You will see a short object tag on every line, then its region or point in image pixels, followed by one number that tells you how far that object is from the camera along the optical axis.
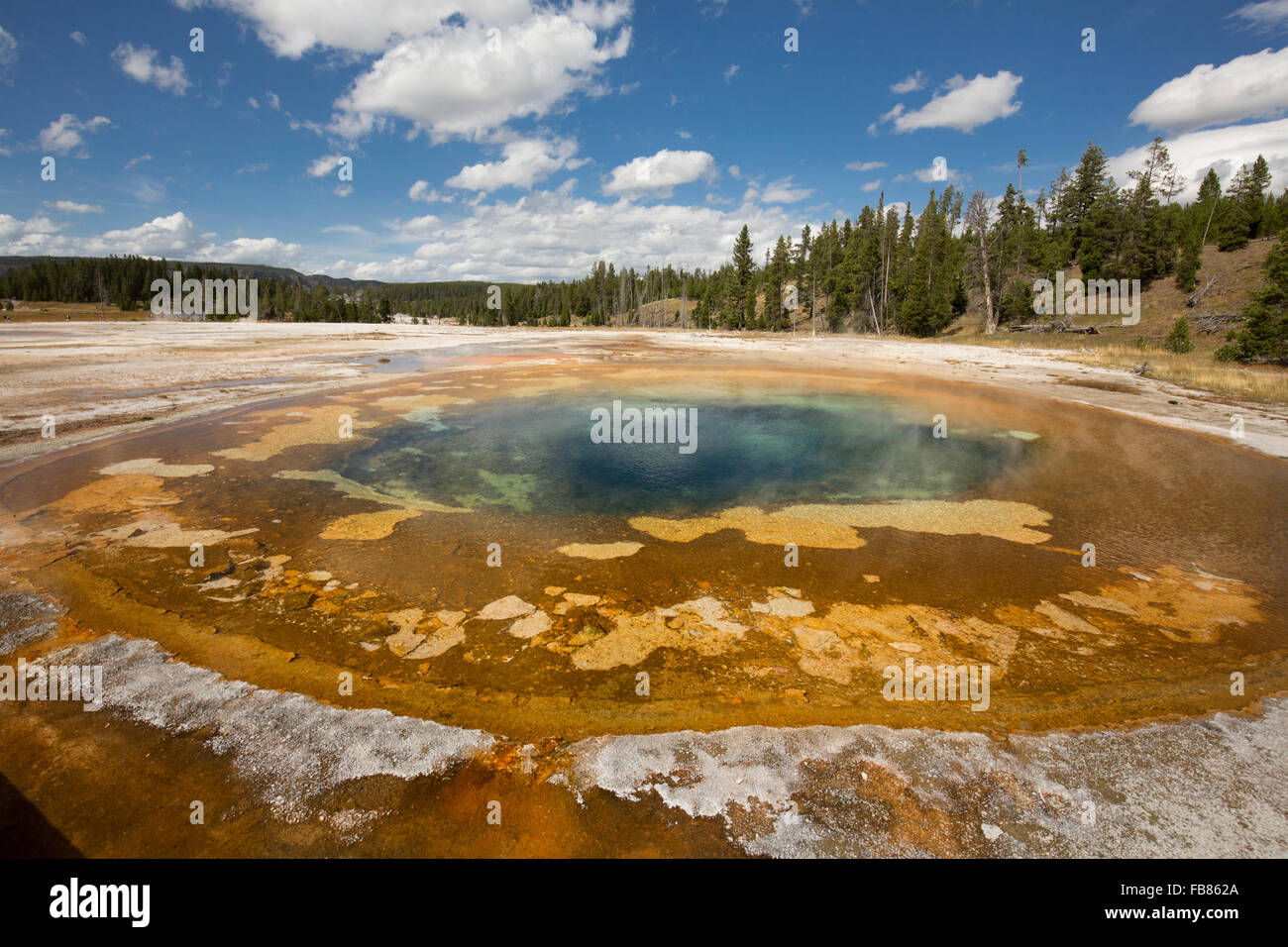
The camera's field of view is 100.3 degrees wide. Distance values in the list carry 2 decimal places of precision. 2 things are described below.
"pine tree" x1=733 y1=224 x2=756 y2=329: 75.19
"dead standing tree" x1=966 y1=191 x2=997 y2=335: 44.34
